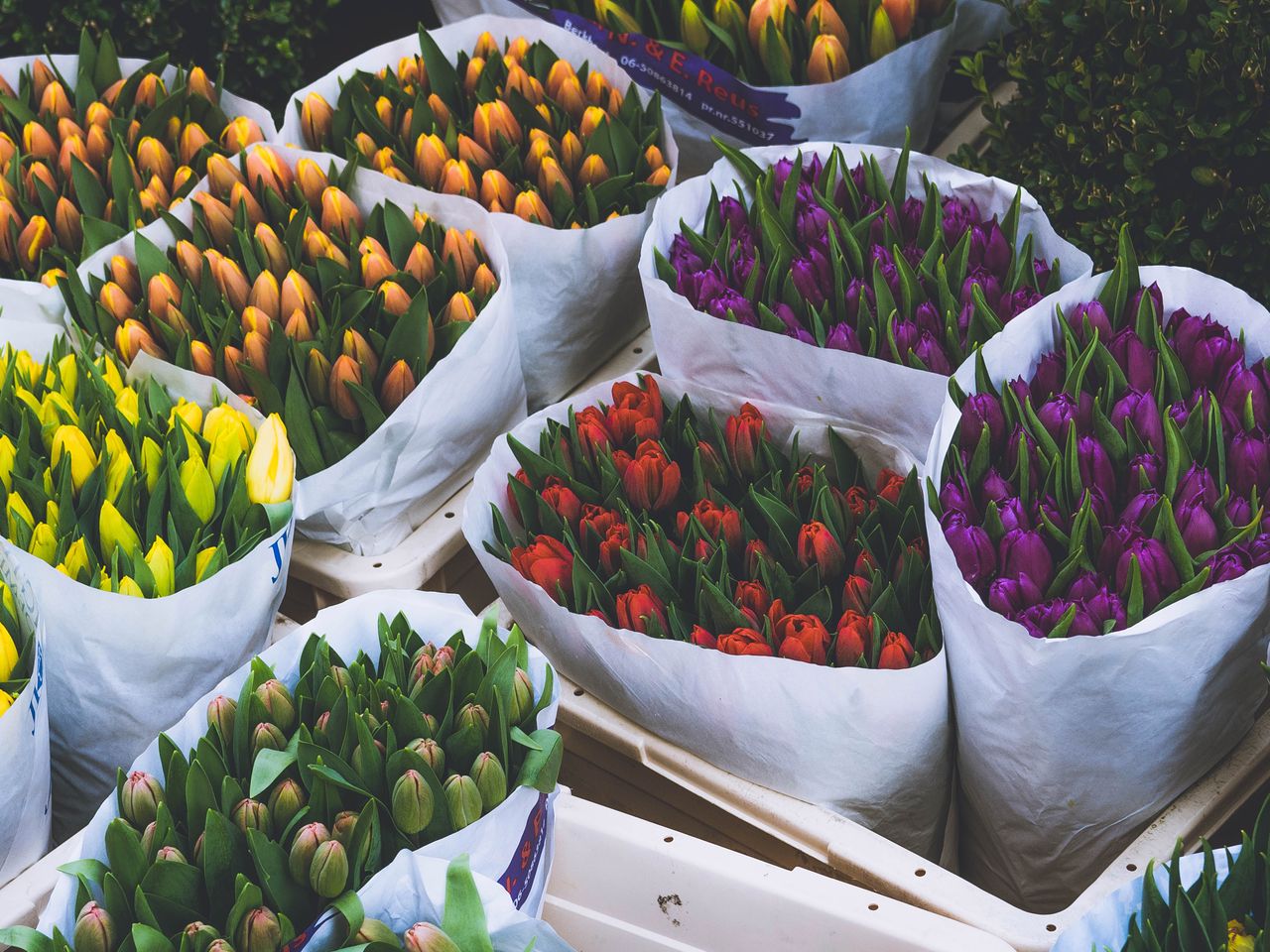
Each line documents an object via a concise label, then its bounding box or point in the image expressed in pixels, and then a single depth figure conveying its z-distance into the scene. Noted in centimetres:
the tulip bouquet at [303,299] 153
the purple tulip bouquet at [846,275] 144
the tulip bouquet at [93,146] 179
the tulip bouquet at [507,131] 176
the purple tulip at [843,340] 144
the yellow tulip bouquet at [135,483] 132
